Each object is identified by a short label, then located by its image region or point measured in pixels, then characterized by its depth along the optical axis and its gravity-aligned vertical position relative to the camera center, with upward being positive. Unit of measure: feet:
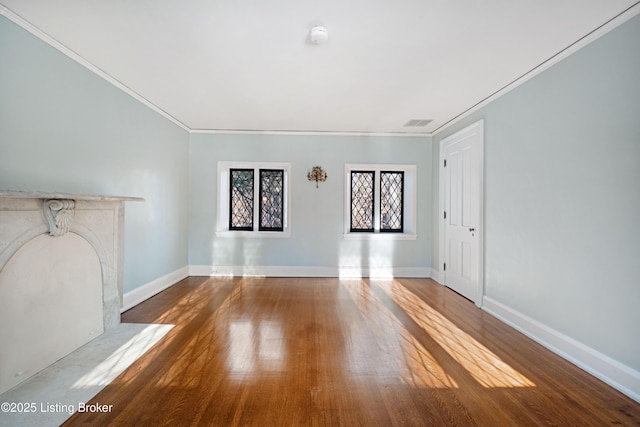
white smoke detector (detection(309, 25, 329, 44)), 6.98 +4.43
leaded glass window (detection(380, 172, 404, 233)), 17.24 +0.80
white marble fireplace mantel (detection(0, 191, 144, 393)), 6.23 -1.68
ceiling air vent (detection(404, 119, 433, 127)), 14.34 +4.72
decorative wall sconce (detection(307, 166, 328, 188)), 16.39 +2.22
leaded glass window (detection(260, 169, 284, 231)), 17.04 +0.78
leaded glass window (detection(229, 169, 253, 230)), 17.16 +1.01
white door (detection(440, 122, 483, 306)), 12.04 +0.17
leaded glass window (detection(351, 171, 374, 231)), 17.15 +0.89
